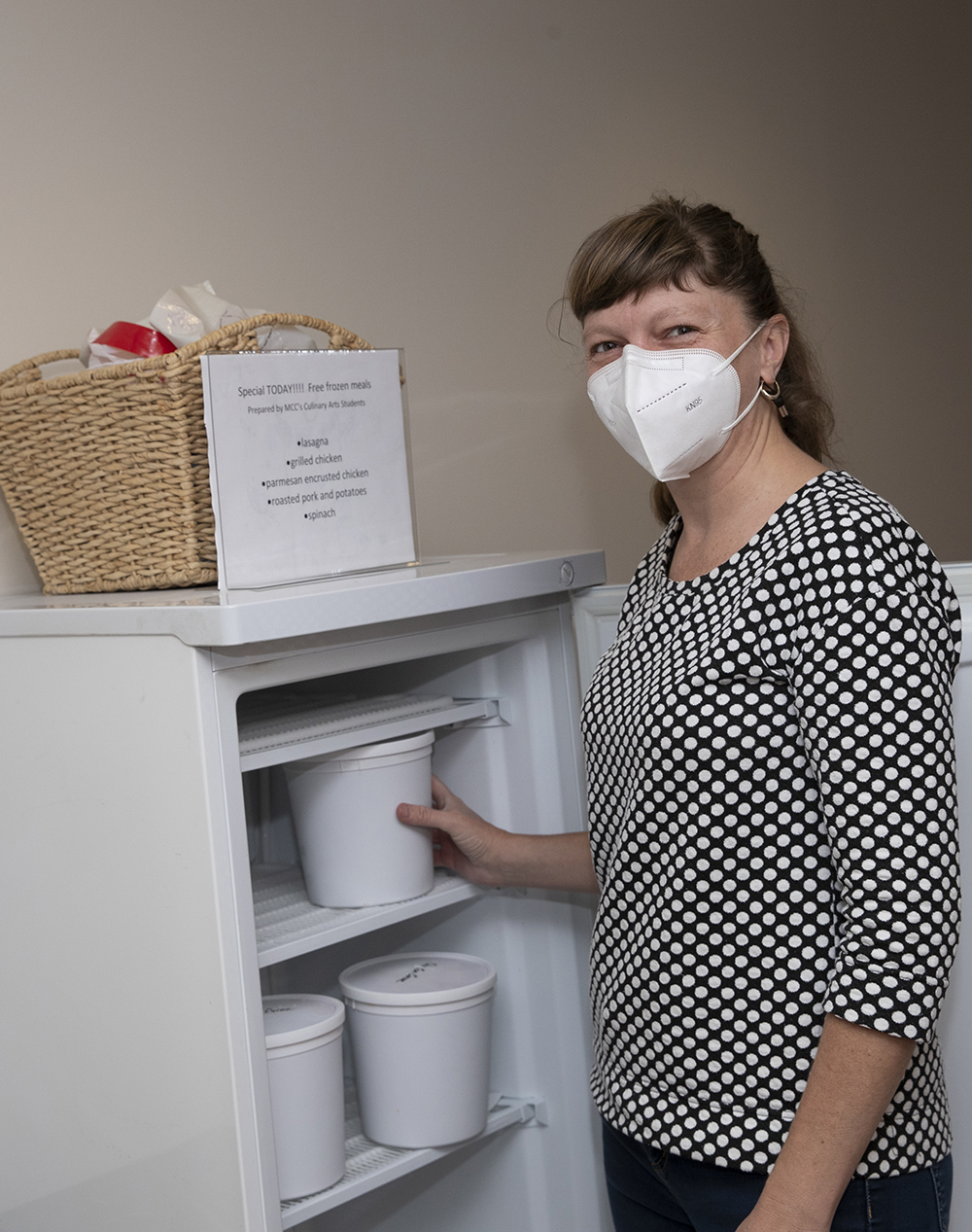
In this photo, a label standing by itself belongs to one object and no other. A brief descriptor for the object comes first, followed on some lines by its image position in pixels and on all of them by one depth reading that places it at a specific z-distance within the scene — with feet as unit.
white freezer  3.86
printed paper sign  4.24
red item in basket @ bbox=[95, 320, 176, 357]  4.69
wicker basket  4.40
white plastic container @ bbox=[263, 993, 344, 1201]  4.28
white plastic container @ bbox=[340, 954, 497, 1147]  4.75
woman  3.30
